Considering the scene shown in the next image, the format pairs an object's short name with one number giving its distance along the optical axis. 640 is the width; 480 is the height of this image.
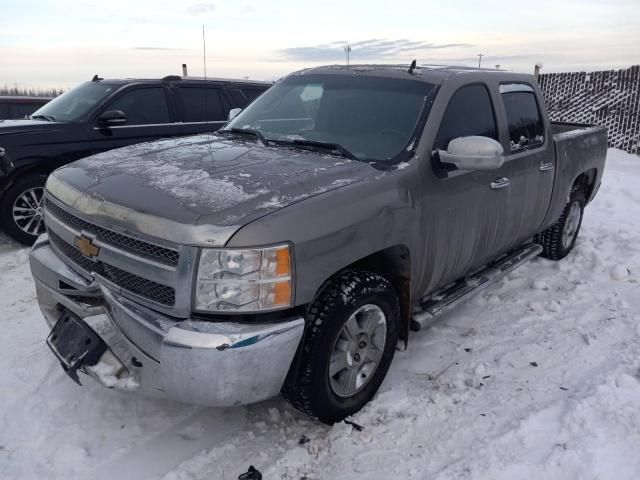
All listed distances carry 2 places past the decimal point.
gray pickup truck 2.30
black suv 5.71
